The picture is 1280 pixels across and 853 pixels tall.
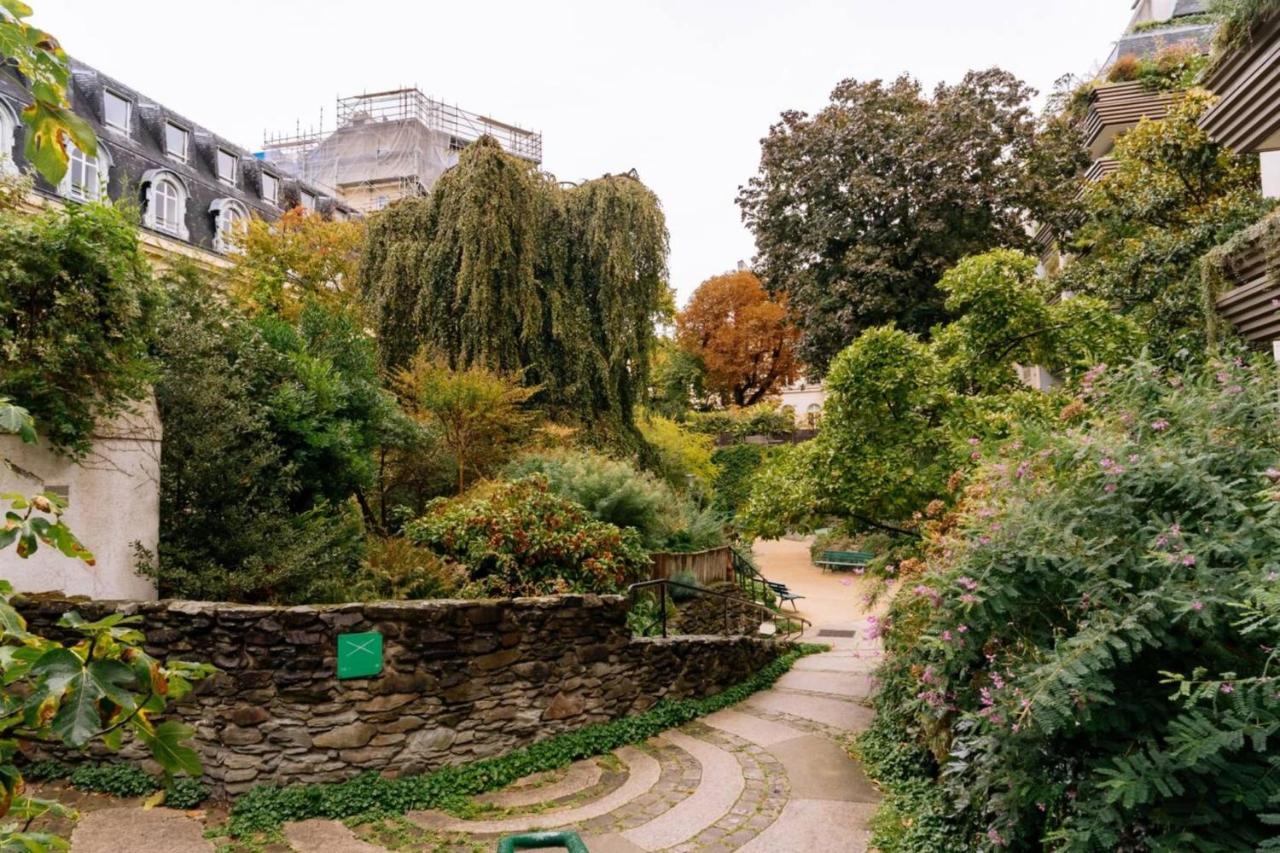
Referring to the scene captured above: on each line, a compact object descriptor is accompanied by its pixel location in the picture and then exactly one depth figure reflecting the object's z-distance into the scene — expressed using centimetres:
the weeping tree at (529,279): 1308
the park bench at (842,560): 2045
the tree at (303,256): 1620
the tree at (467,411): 1110
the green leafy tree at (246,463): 651
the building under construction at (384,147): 2878
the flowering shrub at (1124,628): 264
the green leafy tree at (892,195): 1529
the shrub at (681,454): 1856
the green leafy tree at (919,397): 781
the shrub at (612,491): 980
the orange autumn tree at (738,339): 3316
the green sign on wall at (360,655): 565
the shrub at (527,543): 770
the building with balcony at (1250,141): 667
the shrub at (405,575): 700
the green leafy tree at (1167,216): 947
